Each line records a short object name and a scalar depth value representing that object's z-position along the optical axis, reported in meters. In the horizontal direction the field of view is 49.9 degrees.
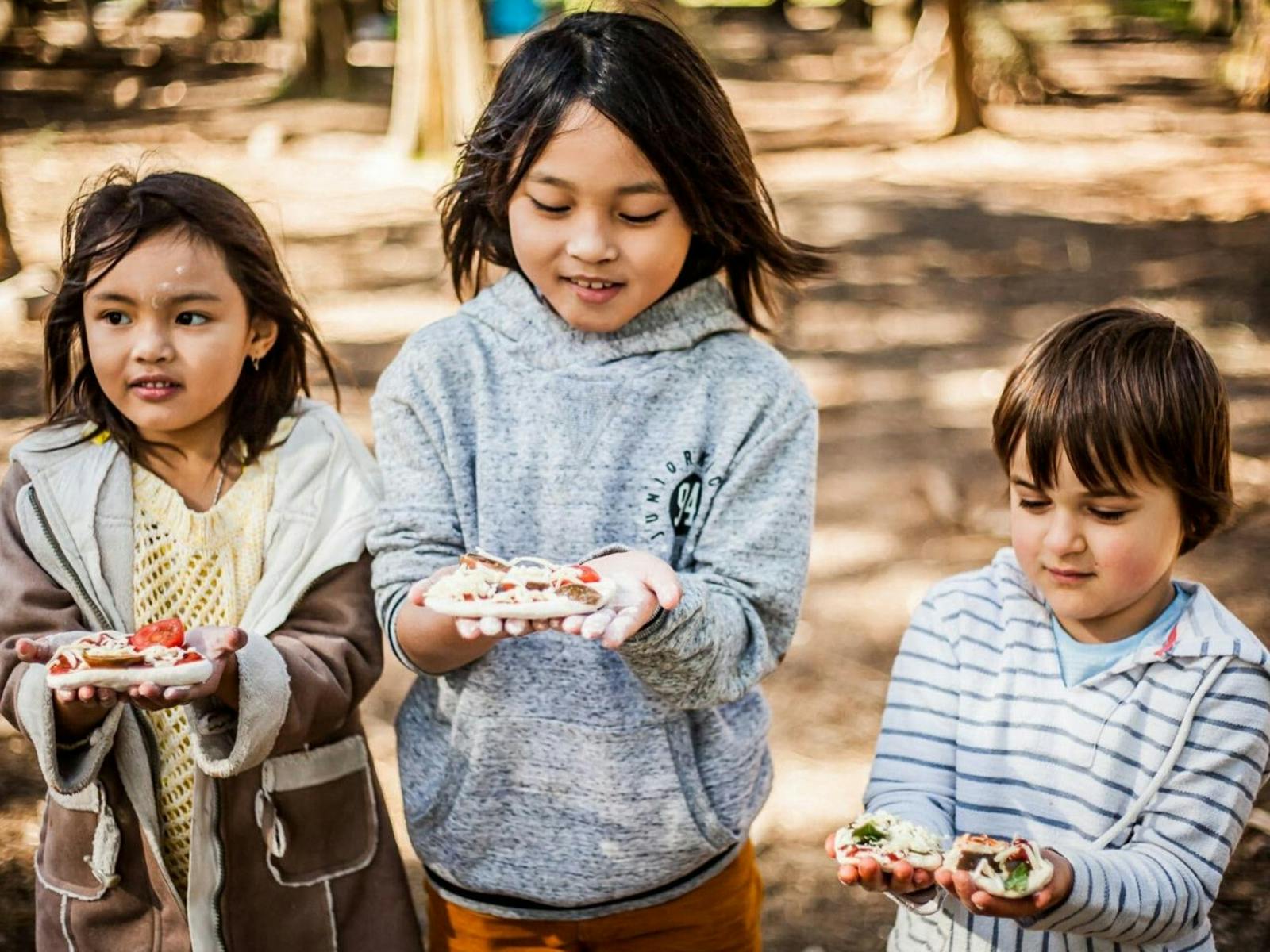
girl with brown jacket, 2.10
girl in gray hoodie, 2.04
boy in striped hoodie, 1.91
